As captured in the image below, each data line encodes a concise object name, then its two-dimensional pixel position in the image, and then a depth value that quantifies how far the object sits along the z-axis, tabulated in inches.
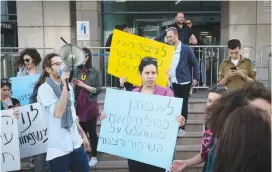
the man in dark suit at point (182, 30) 271.3
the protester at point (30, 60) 191.8
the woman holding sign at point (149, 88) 130.1
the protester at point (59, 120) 125.1
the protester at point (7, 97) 169.8
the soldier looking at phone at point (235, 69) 186.4
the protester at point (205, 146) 102.9
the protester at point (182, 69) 200.7
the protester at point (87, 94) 187.9
